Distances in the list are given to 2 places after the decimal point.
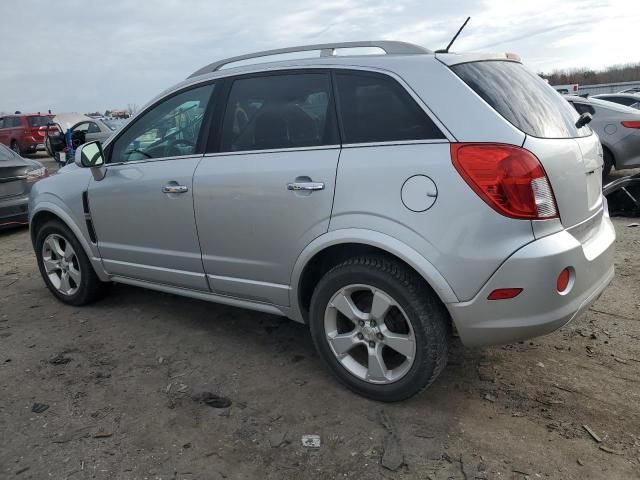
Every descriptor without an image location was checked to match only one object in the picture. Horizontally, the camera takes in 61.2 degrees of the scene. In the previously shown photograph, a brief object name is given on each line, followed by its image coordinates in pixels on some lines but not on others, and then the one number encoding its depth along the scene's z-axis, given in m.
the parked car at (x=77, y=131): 17.61
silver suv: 2.44
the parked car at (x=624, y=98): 12.09
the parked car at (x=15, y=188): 7.45
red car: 21.75
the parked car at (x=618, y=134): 8.42
